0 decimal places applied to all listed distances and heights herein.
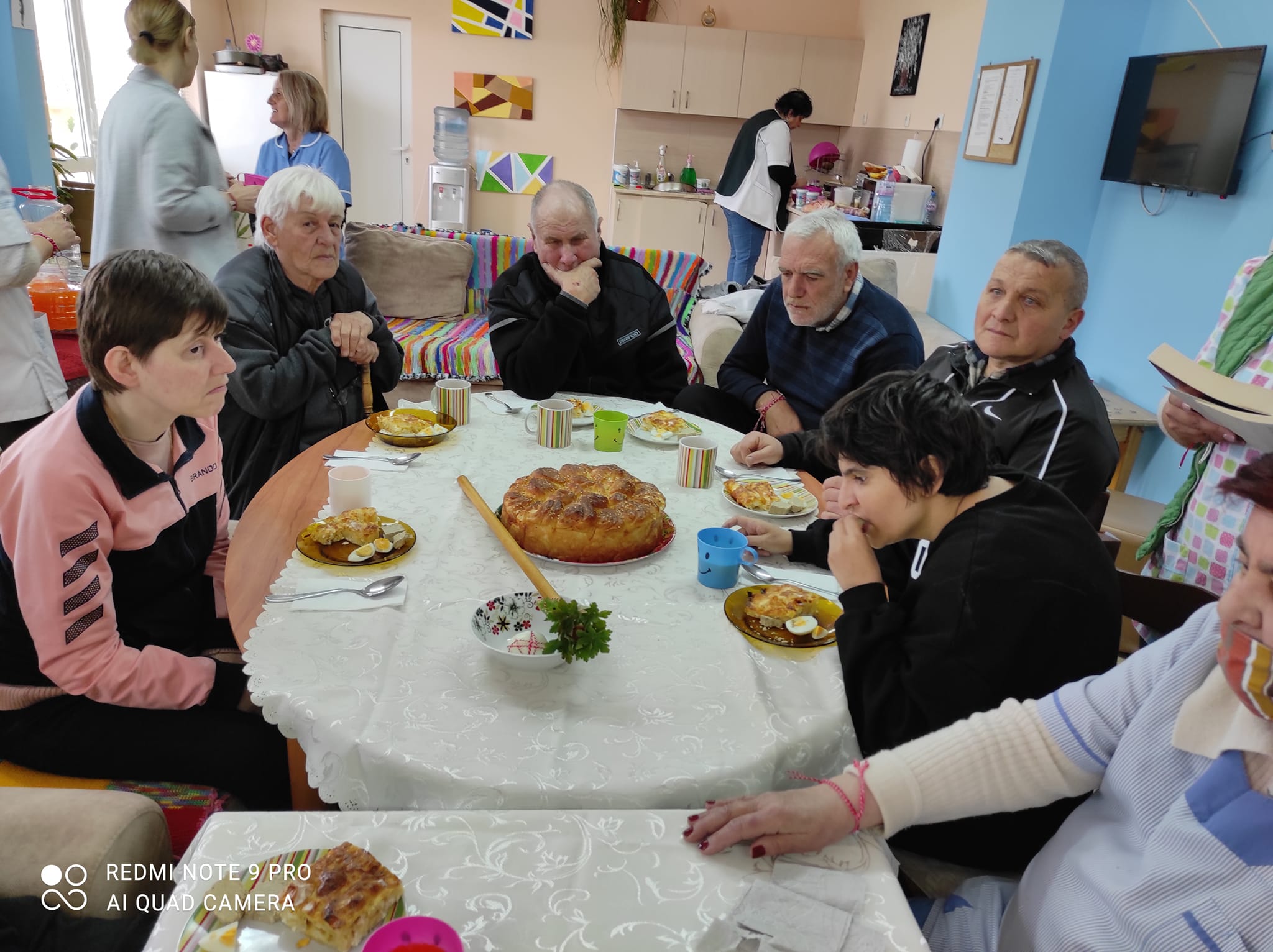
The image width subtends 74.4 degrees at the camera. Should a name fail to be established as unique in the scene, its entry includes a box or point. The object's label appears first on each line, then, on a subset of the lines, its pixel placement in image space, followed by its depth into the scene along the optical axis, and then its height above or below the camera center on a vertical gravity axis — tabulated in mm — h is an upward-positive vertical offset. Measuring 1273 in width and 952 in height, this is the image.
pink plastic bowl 752 -674
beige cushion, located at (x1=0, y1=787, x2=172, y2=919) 1017 -845
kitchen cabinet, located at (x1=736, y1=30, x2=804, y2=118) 7457 +825
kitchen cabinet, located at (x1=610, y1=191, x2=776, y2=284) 7785 -583
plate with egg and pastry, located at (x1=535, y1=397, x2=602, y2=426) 2264 -675
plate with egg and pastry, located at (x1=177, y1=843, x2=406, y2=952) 757 -679
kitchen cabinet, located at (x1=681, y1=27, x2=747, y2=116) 7430 +758
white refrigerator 6855 +58
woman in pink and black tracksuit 1293 -695
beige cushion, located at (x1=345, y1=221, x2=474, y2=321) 4582 -690
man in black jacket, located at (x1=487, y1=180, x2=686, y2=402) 2590 -508
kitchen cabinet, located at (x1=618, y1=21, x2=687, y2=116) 7406 +756
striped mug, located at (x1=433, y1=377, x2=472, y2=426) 2164 -627
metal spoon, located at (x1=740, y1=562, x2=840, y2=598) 1515 -694
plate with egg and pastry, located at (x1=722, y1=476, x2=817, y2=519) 1785 -674
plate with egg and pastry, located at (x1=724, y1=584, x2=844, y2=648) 1333 -685
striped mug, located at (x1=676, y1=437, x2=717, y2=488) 1891 -640
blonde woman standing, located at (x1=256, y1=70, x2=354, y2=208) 4227 +1
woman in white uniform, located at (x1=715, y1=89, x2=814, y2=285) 6686 -63
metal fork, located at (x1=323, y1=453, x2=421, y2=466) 1910 -693
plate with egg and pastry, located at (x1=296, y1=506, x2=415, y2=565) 1471 -684
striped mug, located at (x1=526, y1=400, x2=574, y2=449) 2068 -635
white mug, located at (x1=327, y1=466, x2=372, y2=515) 1602 -640
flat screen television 3129 +317
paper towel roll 5902 +171
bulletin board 4211 +373
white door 7695 +223
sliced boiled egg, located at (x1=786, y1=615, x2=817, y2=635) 1338 -681
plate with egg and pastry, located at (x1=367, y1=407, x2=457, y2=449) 2029 -672
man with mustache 2641 -482
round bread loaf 1510 -630
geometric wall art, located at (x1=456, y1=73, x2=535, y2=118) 7844 +423
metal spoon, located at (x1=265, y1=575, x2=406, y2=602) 1346 -698
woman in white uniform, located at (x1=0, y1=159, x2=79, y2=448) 2350 -675
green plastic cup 2082 -644
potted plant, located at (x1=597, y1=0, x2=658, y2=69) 7543 +1141
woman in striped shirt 866 -670
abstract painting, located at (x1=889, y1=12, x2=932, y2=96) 6266 +882
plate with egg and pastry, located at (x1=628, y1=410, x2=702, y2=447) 2170 -670
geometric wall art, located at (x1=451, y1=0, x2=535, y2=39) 7625 +1071
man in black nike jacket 1935 -437
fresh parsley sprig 1189 -637
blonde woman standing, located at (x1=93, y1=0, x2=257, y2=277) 2812 -136
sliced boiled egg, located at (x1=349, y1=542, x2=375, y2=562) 1459 -689
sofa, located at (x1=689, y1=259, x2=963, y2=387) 4090 -793
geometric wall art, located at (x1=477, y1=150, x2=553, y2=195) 8117 -247
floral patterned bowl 1192 -685
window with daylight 5730 +303
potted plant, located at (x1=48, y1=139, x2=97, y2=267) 4141 -449
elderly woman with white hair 2252 -551
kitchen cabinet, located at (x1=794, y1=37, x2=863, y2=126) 7527 +806
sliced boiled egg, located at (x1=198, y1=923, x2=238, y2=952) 750 -688
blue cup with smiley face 1455 -642
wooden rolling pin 1383 -672
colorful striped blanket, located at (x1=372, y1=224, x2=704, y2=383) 4234 -949
